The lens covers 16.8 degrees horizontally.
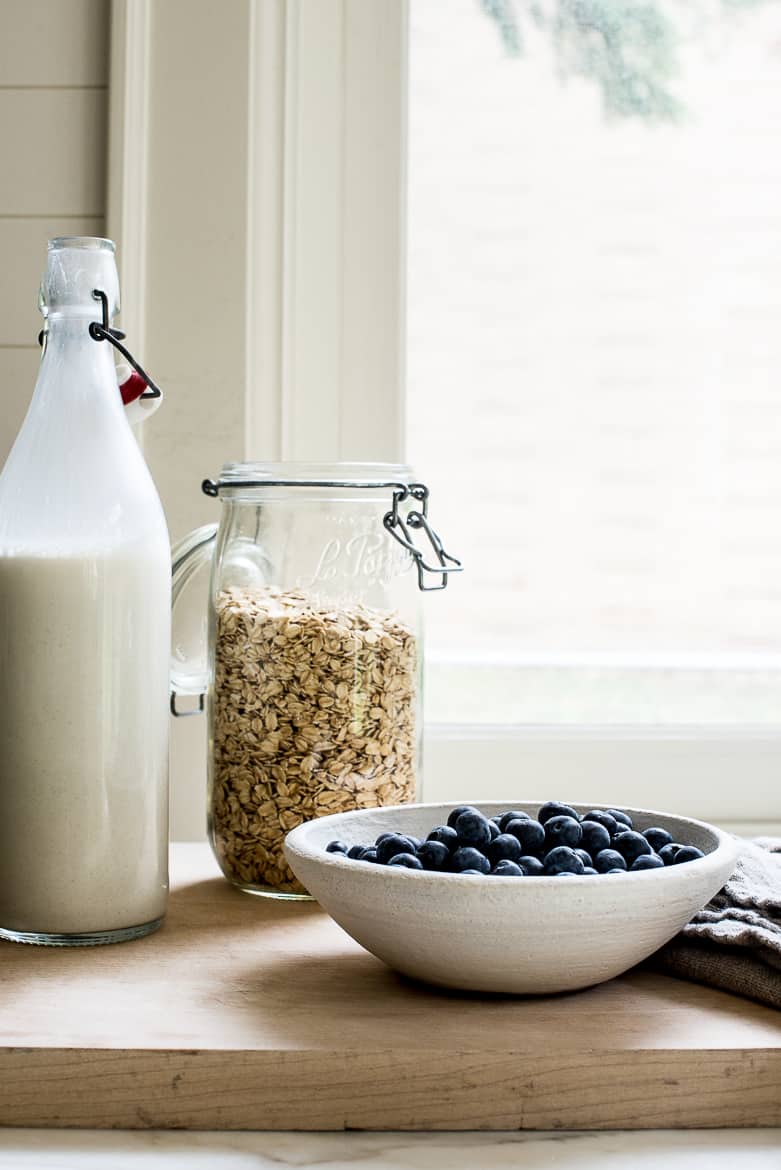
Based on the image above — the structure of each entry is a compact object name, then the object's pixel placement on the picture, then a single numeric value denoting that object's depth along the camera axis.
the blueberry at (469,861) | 1.07
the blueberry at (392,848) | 1.09
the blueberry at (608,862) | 1.08
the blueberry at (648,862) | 1.08
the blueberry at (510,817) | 1.13
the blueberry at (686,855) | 1.09
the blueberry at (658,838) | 1.12
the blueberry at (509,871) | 1.07
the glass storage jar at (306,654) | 1.20
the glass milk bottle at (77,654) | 1.14
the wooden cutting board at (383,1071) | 1.01
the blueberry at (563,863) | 1.07
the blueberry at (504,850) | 1.09
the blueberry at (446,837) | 1.10
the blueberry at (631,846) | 1.10
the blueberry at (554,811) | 1.14
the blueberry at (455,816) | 1.11
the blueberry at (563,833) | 1.11
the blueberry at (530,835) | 1.10
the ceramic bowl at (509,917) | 1.04
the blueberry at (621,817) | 1.14
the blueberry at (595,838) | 1.11
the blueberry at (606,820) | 1.13
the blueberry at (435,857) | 1.08
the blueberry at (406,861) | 1.07
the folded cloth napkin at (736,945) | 1.07
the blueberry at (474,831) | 1.10
